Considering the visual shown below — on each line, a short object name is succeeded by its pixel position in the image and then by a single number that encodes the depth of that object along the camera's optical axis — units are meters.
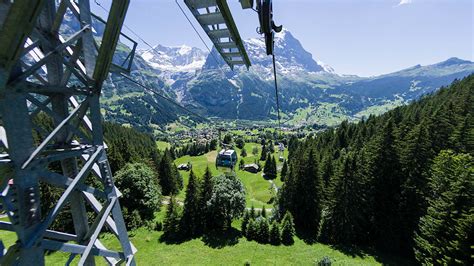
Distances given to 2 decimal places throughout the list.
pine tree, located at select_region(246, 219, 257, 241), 38.34
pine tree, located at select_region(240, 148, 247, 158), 135.62
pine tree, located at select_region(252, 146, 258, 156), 142.10
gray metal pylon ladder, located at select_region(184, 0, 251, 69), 6.47
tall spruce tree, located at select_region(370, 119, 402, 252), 38.84
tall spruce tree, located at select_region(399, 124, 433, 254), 36.53
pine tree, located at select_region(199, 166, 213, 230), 39.84
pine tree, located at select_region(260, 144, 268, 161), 126.38
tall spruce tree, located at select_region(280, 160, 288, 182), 94.37
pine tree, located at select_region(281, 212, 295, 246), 38.33
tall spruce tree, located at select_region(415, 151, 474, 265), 23.05
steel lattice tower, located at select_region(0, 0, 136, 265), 3.54
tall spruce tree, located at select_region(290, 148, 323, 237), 44.62
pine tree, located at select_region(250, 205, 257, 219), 41.39
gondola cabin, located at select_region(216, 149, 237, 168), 28.95
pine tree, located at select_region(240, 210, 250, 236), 39.60
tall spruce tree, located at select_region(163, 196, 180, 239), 38.25
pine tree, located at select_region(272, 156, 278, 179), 100.61
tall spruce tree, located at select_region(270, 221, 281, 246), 37.91
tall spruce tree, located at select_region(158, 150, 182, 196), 65.38
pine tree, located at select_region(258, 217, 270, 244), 37.91
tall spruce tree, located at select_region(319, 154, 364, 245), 39.31
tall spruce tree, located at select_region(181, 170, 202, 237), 38.99
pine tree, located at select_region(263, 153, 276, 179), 100.44
